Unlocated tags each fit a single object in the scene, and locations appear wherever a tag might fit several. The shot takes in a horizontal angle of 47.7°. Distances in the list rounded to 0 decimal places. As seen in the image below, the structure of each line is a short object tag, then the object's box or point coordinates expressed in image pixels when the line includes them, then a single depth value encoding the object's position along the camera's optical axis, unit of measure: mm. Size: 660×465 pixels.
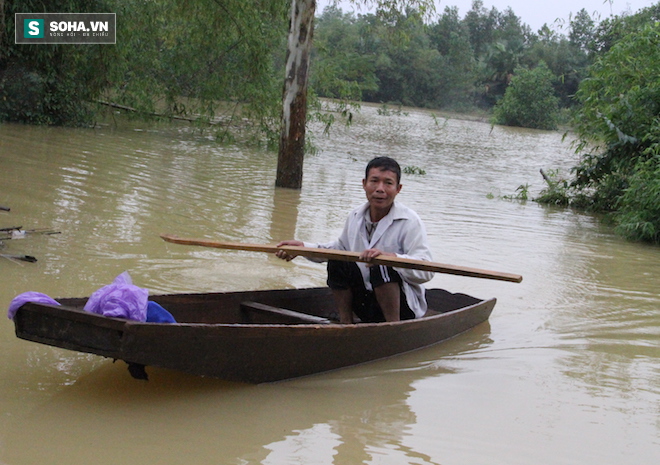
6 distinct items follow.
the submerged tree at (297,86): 10664
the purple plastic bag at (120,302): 3295
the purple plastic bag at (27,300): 3172
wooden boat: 3178
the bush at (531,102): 41562
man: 4309
